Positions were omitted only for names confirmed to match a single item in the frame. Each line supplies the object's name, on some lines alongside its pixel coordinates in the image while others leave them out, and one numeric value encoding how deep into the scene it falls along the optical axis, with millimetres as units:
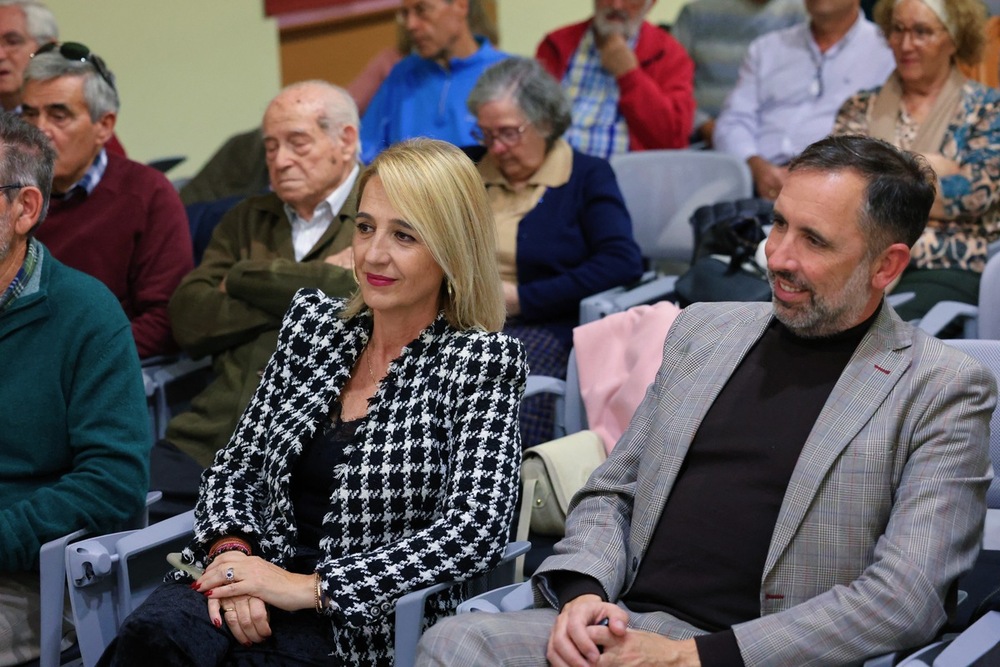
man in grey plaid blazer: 1687
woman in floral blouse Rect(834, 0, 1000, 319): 3375
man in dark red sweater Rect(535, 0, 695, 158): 4289
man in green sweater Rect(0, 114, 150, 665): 2168
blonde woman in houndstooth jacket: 1920
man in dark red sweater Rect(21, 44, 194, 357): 3113
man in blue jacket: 4266
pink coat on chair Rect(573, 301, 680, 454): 2566
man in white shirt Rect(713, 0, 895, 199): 4266
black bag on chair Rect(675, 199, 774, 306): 3146
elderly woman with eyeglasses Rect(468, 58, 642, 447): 3307
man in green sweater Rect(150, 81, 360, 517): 2875
